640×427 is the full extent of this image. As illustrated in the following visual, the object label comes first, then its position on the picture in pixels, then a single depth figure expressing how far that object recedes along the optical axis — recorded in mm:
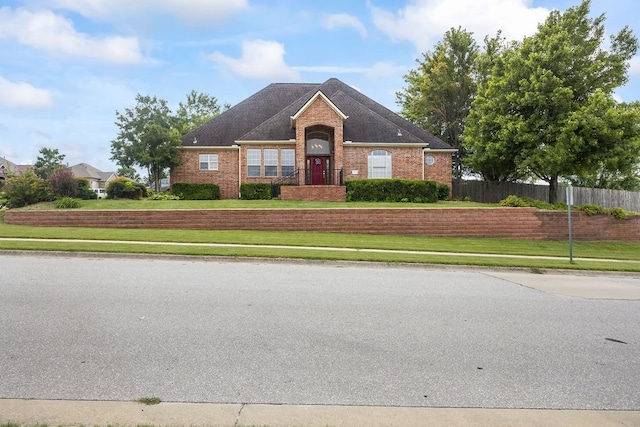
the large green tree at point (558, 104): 23953
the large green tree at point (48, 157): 60750
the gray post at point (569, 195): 14336
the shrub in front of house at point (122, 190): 25953
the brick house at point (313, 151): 29891
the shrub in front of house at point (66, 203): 21250
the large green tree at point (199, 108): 54938
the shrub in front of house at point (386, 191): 26484
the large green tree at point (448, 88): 38281
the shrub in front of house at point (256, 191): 28734
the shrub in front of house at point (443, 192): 30938
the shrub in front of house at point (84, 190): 24359
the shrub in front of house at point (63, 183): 23250
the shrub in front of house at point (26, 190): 21656
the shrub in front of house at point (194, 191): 29594
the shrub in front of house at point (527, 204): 21500
